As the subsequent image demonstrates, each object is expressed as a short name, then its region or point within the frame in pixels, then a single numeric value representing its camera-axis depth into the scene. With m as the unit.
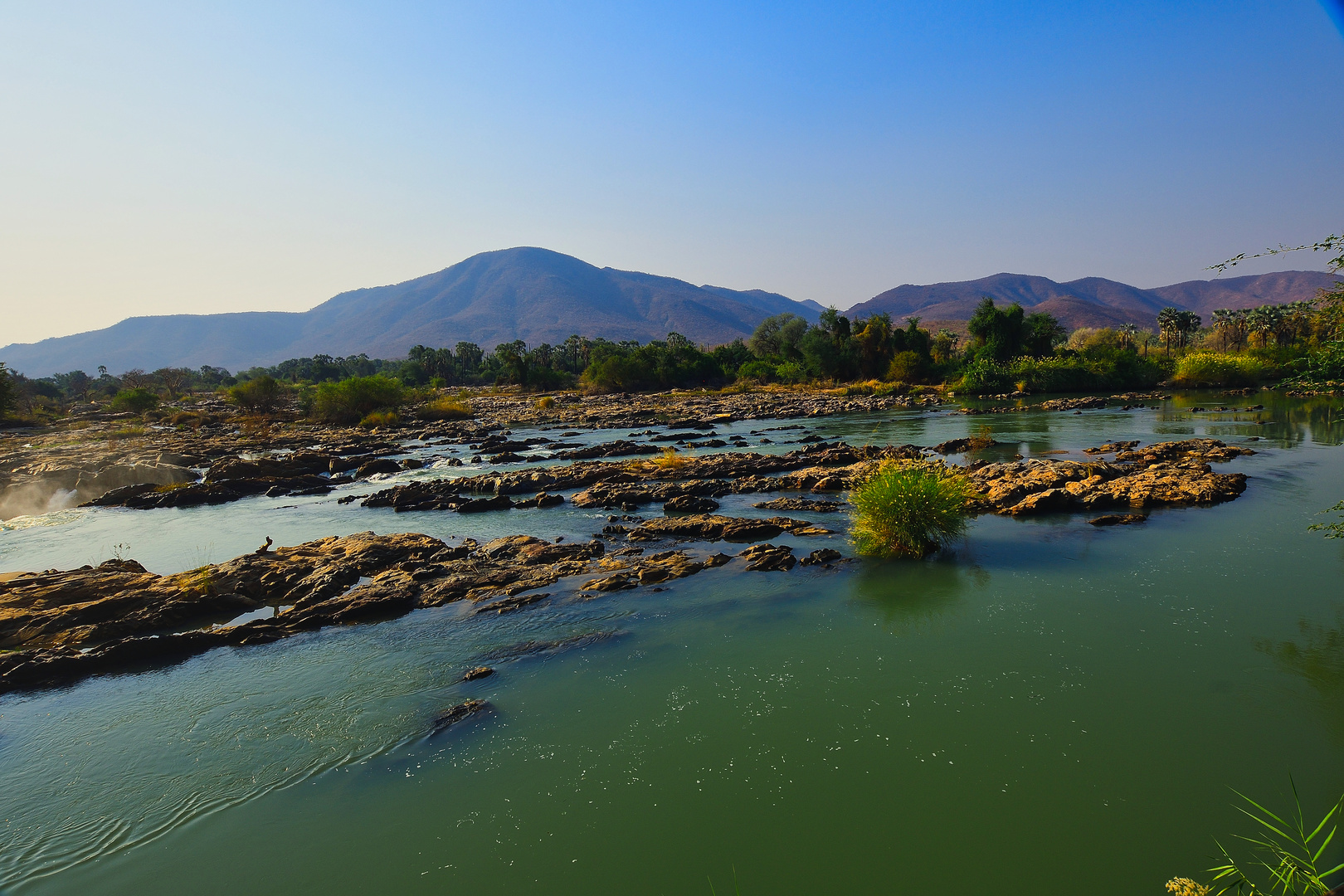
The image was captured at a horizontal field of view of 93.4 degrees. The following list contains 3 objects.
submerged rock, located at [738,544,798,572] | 14.31
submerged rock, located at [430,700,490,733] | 8.59
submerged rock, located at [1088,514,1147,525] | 16.11
